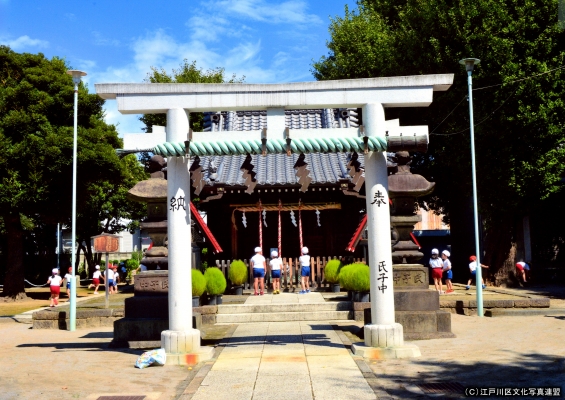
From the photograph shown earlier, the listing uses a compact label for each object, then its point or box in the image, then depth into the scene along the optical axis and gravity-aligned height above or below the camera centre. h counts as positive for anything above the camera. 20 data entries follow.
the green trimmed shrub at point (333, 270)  19.28 -0.86
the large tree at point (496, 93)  22.00 +5.77
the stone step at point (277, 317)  15.73 -1.92
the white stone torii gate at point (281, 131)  9.73 +1.93
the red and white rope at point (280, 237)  22.55 +0.33
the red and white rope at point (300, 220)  21.97 +0.95
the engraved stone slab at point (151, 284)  12.17 -0.71
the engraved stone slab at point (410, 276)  12.20 -0.72
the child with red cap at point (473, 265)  21.94 -0.94
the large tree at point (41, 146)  23.27 +4.27
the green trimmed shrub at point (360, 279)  15.22 -0.93
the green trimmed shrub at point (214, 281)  16.19 -0.94
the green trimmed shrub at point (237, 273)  19.62 -0.87
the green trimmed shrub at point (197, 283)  14.11 -0.84
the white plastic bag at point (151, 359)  9.42 -1.76
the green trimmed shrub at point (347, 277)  15.67 -0.89
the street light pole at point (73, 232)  15.20 +0.53
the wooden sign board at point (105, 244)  18.09 +0.21
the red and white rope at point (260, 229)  21.99 +0.64
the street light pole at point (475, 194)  15.72 +1.30
